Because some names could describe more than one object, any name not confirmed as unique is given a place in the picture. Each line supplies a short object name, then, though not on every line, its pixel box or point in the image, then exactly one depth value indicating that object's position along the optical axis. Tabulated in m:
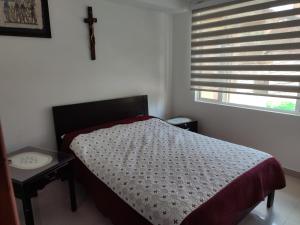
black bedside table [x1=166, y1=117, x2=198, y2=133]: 3.21
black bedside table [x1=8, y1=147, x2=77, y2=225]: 1.54
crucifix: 2.55
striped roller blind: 2.37
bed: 1.36
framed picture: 2.04
